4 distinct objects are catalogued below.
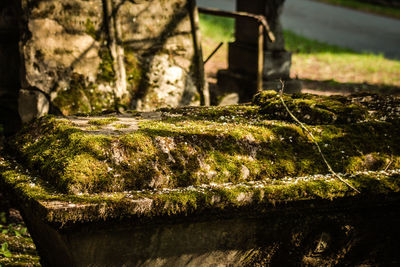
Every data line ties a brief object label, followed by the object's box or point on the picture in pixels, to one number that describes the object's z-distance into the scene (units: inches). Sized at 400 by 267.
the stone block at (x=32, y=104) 306.3
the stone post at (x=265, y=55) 541.0
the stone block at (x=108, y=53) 301.3
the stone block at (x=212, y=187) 150.1
